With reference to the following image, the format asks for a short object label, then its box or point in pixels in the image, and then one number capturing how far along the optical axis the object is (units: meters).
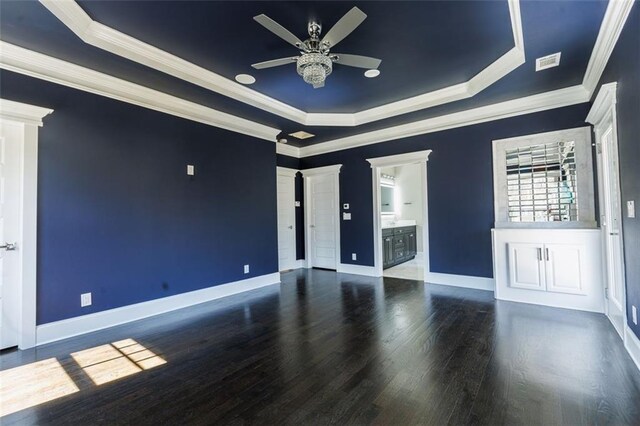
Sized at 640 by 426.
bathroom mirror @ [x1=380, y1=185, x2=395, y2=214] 7.62
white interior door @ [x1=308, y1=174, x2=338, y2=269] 6.37
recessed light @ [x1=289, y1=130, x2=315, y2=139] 5.48
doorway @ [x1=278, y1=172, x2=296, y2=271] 6.47
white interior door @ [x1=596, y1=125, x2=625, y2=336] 2.72
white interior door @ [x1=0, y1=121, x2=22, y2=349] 2.75
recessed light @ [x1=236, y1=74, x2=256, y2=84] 3.49
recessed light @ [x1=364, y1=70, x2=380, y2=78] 3.42
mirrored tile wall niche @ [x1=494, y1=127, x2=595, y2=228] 3.80
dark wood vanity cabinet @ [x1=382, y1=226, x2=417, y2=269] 6.09
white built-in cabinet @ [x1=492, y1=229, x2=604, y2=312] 3.49
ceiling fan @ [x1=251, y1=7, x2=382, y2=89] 2.54
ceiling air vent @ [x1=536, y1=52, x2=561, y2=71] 3.06
